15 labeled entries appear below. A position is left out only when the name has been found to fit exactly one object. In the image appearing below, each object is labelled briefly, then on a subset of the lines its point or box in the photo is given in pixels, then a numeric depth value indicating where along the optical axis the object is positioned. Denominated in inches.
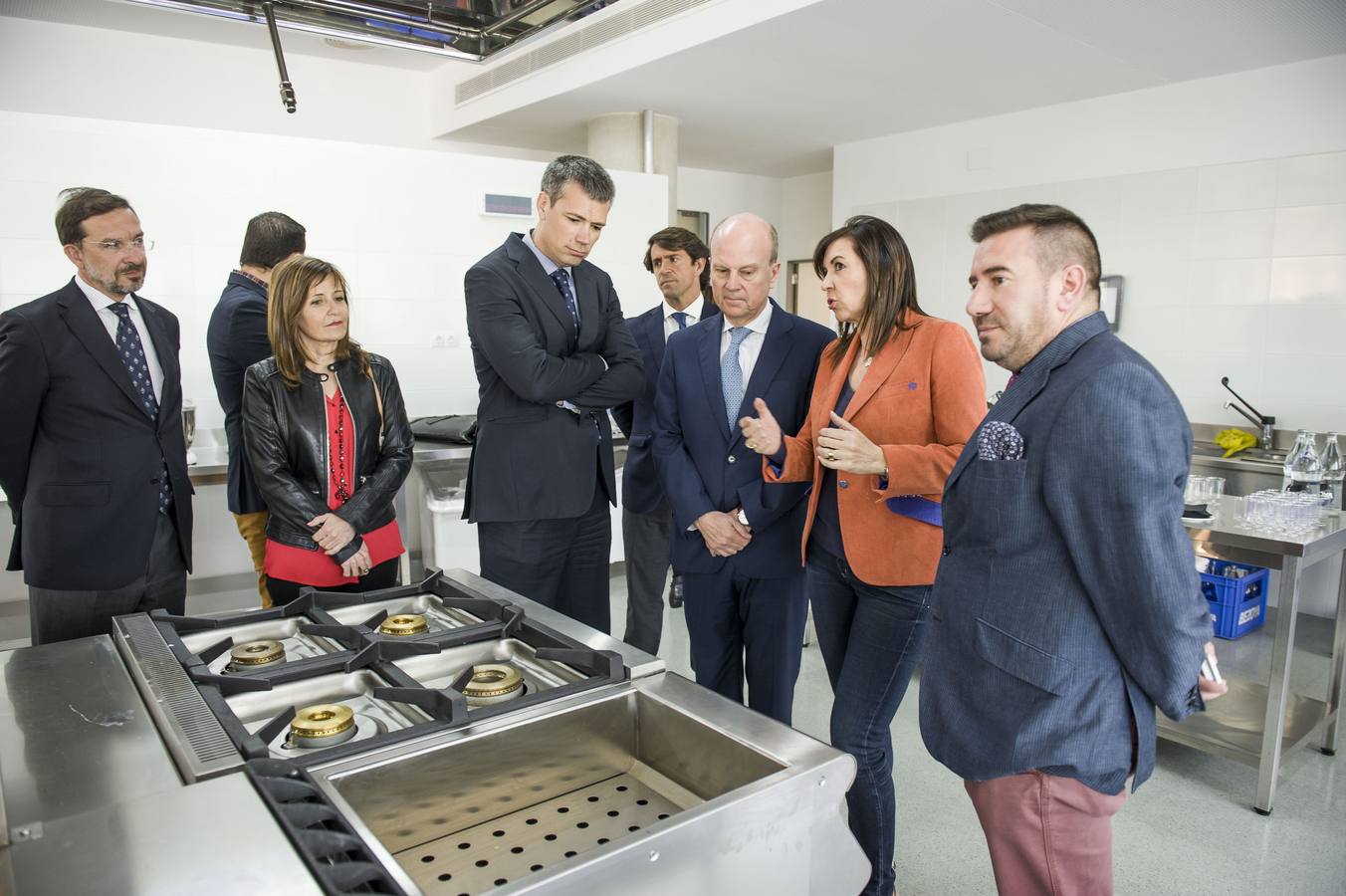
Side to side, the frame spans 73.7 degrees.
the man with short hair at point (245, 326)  116.8
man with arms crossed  87.7
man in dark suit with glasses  85.9
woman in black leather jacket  87.0
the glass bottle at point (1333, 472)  133.3
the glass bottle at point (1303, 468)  127.5
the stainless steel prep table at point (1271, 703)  104.4
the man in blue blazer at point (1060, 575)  48.6
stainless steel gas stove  33.2
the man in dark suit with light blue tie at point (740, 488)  87.3
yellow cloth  189.5
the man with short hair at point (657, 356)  130.8
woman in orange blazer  74.2
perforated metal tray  39.0
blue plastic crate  167.5
